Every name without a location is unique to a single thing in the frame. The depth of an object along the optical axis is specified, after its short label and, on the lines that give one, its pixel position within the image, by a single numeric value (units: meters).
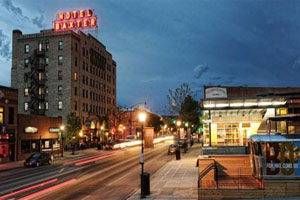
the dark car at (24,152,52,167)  34.78
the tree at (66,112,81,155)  52.94
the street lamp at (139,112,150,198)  17.68
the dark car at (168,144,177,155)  47.75
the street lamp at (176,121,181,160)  37.60
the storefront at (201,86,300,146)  22.42
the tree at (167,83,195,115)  76.50
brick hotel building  63.81
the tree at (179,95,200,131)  79.56
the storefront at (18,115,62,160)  44.09
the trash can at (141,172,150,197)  17.69
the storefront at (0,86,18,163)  39.91
